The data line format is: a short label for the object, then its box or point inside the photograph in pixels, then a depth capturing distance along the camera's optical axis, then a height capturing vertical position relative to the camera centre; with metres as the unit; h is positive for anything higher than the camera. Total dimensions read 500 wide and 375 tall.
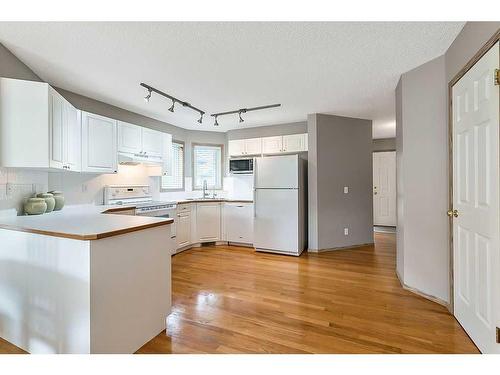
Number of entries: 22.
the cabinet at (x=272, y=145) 4.67 +0.83
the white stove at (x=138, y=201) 3.47 -0.19
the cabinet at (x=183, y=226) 4.04 -0.63
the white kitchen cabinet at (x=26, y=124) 2.01 +0.54
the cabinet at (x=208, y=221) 4.46 -0.61
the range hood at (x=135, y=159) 3.43 +0.44
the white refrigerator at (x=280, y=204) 3.91 -0.26
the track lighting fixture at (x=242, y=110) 3.65 +1.22
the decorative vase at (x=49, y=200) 2.45 -0.11
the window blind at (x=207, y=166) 5.25 +0.49
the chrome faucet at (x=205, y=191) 5.11 -0.05
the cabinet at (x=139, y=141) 3.45 +0.72
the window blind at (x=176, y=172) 4.75 +0.34
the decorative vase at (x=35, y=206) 2.26 -0.16
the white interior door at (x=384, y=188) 6.14 +0.00
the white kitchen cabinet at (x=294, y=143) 4.47 +0.84
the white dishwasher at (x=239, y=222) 4.43 -0.61
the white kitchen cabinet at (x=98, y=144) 2.95 +0.57
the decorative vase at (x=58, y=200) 2.65 -0.12
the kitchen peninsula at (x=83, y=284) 1.41 -0.61
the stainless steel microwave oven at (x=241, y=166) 4.72 +0.44
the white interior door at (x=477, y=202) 1.50 -0.10
